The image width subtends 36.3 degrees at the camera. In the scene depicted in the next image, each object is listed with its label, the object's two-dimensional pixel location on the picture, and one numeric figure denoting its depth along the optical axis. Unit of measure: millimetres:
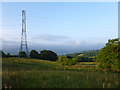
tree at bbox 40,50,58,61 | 61369
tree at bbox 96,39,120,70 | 16922
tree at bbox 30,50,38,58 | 58856
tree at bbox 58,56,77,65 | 43350
